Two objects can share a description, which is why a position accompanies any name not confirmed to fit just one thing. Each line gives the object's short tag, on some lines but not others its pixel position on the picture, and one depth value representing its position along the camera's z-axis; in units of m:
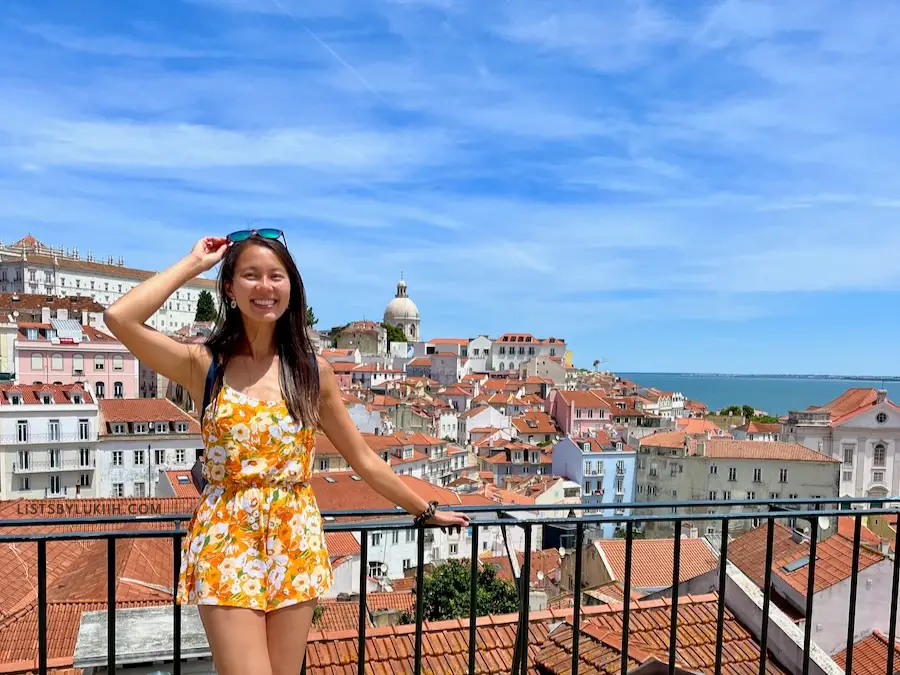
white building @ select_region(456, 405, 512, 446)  61.19
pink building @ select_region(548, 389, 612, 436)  60.31
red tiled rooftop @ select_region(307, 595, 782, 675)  5.80
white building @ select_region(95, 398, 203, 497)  32.62
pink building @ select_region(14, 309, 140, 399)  41.75
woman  2.16
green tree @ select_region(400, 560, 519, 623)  17.48
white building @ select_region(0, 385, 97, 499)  30.66
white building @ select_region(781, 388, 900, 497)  38.94
